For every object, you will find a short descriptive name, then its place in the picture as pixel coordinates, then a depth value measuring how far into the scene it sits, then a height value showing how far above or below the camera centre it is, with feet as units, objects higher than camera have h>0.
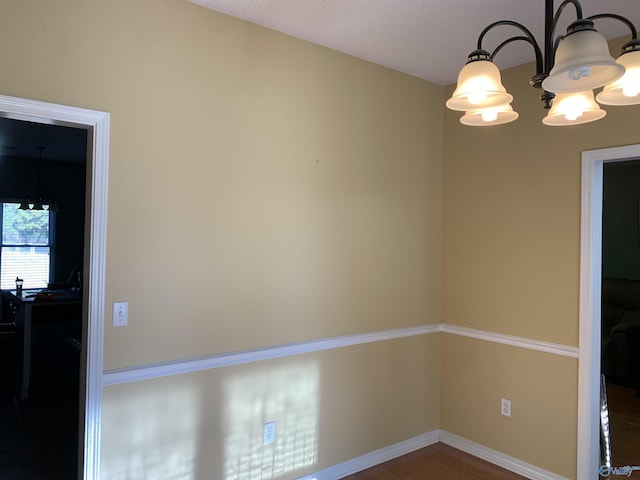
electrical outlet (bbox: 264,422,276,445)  8.55 -3.61
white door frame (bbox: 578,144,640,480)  8.94 -1.51
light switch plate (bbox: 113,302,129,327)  6.91 -1.13
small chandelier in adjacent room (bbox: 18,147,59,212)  20.29 +1.71
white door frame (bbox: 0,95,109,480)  6.68 -0.63
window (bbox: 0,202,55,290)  21.97 -0.37
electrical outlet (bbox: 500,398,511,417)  10.21 -3.66
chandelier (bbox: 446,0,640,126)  3.97 +1.65
